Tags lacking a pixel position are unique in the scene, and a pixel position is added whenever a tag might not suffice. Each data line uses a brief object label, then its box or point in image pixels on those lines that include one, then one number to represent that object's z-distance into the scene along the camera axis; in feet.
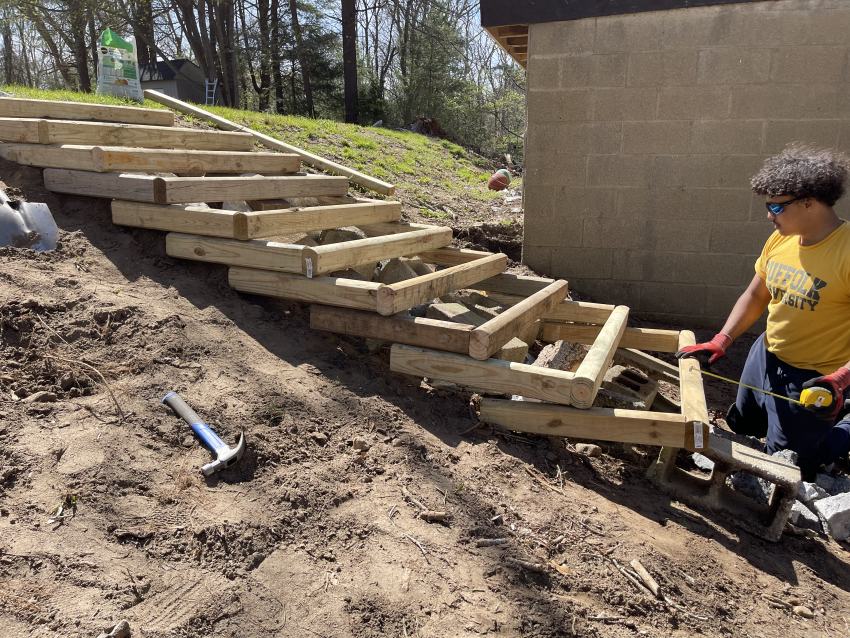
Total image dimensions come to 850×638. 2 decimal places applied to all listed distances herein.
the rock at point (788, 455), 12.05
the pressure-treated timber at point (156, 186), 13.97
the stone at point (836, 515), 11.30
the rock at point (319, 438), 10.19
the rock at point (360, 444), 10.17
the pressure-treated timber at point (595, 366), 10.98
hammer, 9.09
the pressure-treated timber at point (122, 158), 14.55
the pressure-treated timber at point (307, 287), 12.41
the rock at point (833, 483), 12.63
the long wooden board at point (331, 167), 22.00
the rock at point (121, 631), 6.42
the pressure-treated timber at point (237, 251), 12.91
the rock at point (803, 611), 8.82
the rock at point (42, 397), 9.64
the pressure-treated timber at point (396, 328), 11.93
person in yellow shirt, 11.31
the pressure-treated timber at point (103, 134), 15.42
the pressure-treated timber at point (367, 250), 12.76
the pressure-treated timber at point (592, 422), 10.94
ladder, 66.61
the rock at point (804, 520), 11.51
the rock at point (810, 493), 11.89
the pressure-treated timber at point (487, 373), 11.21
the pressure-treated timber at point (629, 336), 15.48
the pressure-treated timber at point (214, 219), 13.37
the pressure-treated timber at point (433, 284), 12.23
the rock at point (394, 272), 15.35
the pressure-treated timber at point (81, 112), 16.80
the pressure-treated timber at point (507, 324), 11.62
